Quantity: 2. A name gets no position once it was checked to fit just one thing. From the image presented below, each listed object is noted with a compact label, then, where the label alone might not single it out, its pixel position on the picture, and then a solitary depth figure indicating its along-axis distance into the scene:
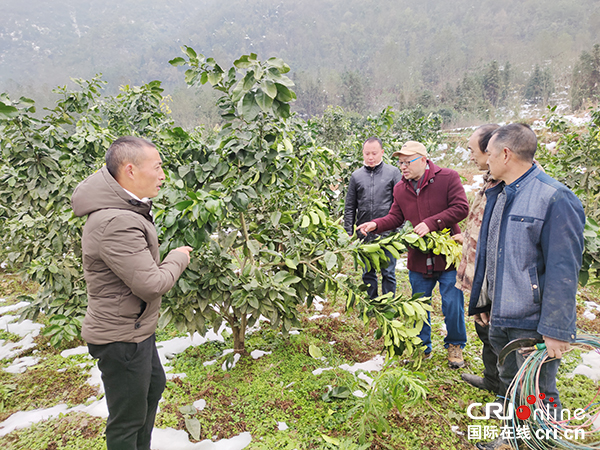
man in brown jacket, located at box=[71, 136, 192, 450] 1.47
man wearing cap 2.80
